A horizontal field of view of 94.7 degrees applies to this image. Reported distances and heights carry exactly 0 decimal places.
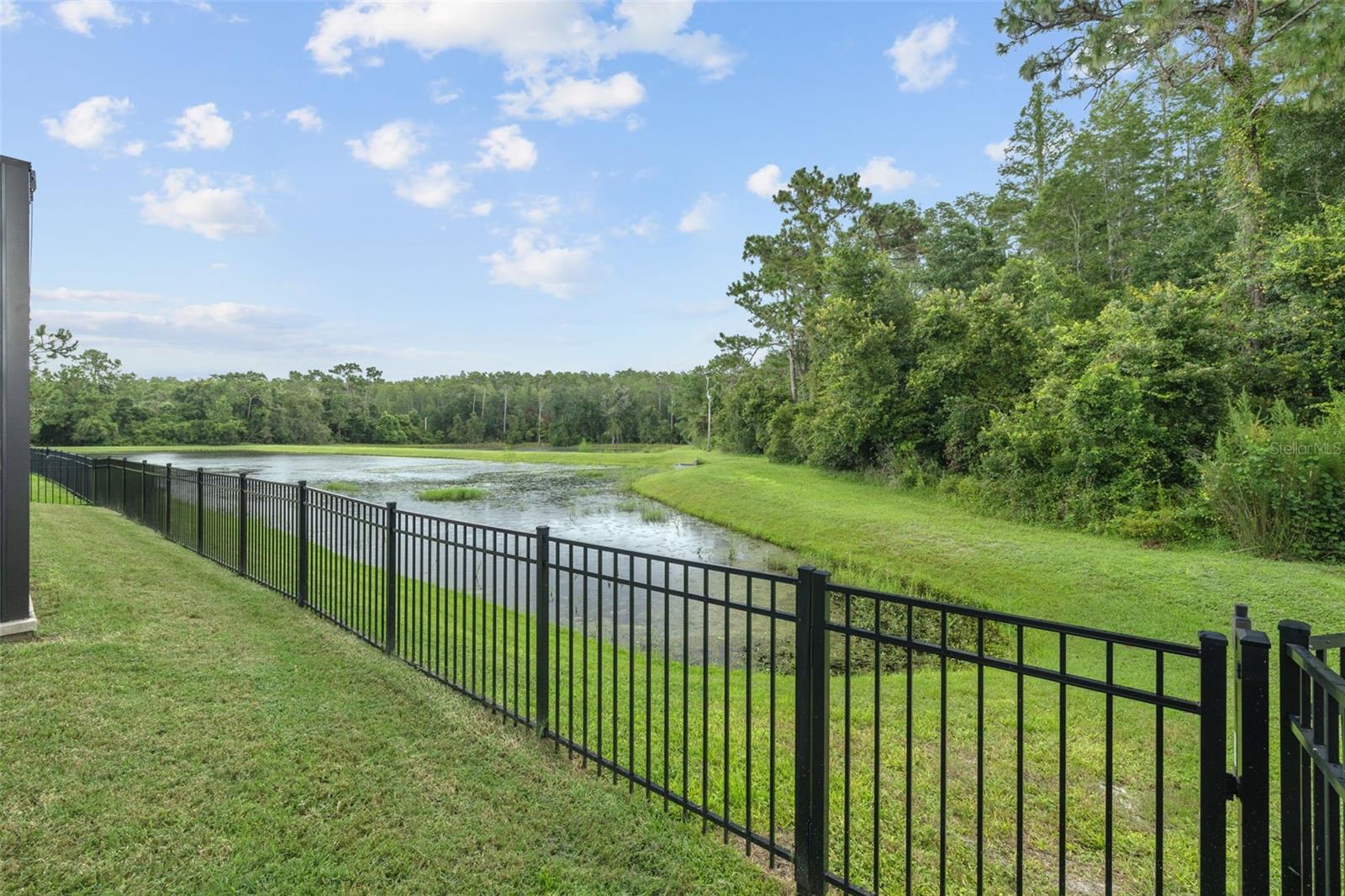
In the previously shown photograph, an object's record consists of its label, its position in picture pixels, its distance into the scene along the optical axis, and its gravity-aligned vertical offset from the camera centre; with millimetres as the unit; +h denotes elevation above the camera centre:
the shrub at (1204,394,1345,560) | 7727 -631
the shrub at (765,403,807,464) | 27156 +98
